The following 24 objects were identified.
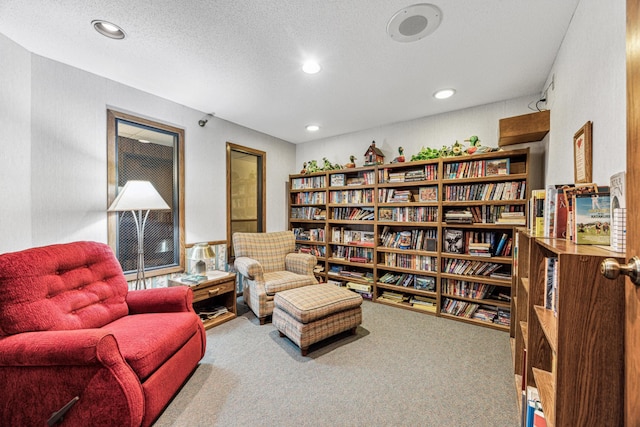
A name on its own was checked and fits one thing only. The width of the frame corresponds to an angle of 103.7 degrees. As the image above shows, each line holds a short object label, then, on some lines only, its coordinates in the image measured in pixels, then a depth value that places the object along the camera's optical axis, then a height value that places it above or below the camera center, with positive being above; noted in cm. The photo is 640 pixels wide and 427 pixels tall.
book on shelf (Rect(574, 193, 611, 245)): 90 -3
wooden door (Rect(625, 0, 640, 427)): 60 +0
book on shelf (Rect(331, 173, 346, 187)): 365 +48
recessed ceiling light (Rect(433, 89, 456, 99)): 249 +120
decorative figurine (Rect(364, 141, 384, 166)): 334 +76
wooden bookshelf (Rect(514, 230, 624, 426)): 69 -37
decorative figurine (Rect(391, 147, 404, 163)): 318 +71
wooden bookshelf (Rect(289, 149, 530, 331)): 260 -24
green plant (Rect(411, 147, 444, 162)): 295 +69
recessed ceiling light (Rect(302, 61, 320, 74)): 203 +120
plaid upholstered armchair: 263 -65
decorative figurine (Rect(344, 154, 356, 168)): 357 +71
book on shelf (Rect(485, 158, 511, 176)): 254 +47
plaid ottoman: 206 -88
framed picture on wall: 122 +30
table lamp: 262 -45
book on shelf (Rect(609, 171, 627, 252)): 77 +0
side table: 243 -81
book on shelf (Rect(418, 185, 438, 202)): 296 +22
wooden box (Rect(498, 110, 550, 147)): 214 +75
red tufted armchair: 120 -72
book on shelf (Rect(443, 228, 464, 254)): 280 -32
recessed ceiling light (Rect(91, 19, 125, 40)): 160 +121
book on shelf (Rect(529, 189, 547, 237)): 134 -1
